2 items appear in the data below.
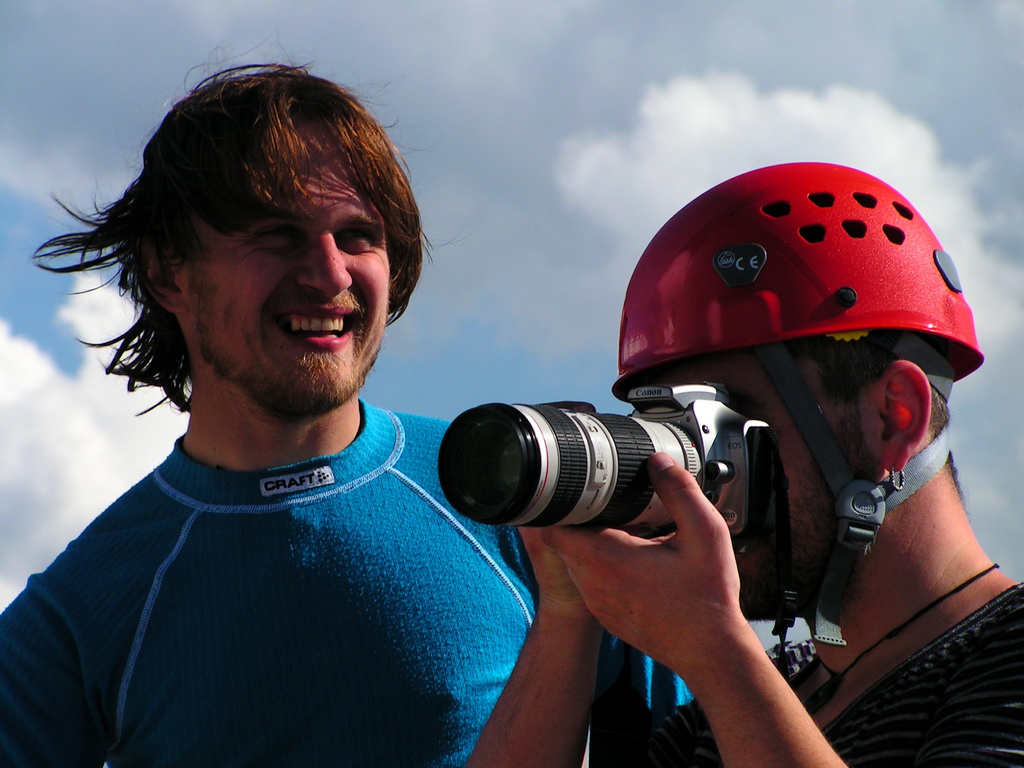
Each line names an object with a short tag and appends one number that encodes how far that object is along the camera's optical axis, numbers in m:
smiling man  3.53
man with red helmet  2.25
